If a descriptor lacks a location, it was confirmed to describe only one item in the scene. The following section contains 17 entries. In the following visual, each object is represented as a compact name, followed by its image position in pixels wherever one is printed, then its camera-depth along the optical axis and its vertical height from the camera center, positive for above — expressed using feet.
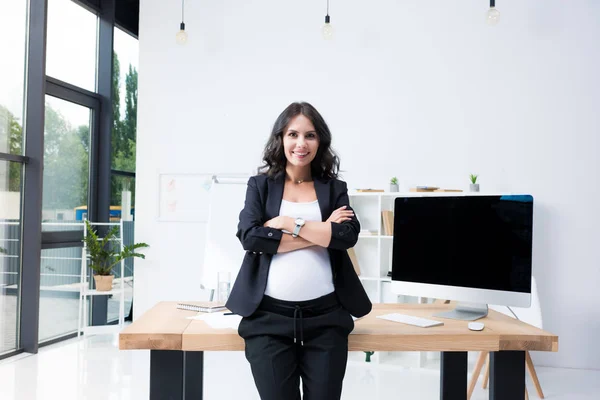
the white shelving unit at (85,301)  16.37 -3.41
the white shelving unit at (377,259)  14.65 -1.69
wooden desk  6.03 -1.67
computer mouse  6.45 -1.51
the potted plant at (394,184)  14.79 +0.58
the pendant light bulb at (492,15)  12.96 +4.80
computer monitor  6.97 -0.62
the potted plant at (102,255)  16.48 -1.87
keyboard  6.73 -1.55
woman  5.69 -0.87
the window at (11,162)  14.16 +0.94
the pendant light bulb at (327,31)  14.07 +4.68
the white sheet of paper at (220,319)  6.38 -1.55
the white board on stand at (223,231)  11.18 -0.69
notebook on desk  7.34 -1.54
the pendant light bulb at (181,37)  14.52 +4.57
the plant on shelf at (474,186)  14.11 +0.55
